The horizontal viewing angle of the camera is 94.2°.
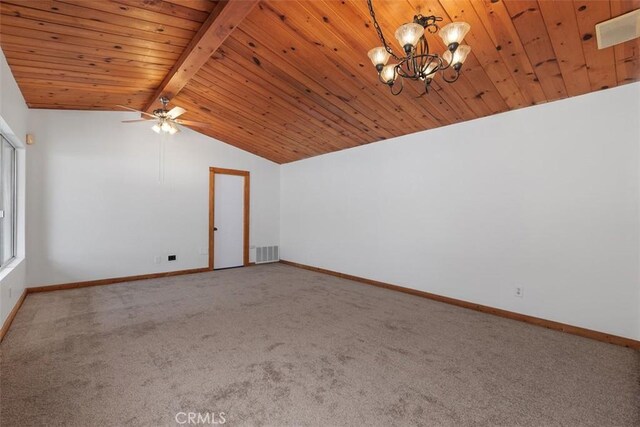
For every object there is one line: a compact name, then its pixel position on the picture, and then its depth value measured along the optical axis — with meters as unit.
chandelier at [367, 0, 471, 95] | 1.88
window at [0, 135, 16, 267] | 3.42
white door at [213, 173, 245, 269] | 6.22
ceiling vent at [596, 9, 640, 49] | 2.05
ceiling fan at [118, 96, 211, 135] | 3.93
